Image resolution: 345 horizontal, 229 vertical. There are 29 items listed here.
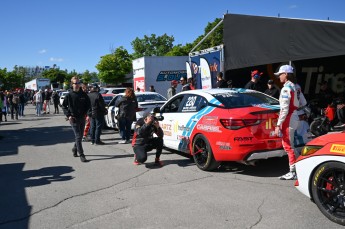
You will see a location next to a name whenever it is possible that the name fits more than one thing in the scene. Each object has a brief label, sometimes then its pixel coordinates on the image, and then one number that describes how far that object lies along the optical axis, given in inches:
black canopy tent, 278.7
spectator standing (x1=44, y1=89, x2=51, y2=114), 996.3
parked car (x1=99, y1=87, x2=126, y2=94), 997.2
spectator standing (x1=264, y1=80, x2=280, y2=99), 347.6
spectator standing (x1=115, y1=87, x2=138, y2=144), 374.0
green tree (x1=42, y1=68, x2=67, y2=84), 4630.9
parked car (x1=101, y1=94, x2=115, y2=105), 612.6
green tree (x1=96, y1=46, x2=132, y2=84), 2011.6
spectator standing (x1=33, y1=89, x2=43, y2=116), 885.8
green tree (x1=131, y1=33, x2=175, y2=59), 3513.8
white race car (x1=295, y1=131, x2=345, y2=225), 144.8
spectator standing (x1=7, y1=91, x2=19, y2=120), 813.9
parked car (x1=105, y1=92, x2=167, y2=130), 422.3
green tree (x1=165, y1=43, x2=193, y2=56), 2422.5
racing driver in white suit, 206.2
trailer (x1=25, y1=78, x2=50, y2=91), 2113.9
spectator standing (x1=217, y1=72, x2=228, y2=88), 413.7
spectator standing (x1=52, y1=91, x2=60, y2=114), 956.3
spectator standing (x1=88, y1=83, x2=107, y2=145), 381.1
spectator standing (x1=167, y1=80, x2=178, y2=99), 569.9
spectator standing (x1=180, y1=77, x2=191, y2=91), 479.8
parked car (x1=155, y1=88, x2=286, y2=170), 217.9
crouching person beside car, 276.1
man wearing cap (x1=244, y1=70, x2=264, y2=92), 360.5
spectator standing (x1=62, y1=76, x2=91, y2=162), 298.0
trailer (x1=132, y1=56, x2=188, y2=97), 890.1
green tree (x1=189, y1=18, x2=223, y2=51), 2034.3
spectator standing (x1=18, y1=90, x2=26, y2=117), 860.3
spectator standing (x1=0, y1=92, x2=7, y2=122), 736.3
